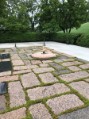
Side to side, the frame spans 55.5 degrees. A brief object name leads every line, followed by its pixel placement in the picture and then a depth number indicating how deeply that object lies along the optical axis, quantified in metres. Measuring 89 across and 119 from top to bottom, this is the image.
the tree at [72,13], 6.48
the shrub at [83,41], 5.30
